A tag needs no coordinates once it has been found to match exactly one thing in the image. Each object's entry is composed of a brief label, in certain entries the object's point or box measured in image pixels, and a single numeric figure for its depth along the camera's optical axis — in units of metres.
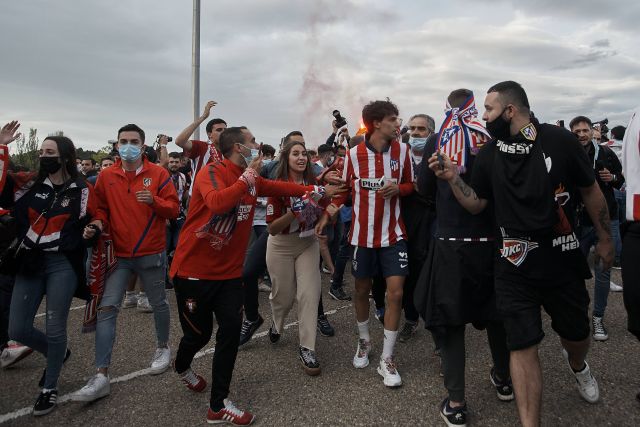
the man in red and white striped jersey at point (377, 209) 3.80
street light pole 10.35
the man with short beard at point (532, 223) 2.59
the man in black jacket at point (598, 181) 4.47
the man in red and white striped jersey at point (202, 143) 5.52
